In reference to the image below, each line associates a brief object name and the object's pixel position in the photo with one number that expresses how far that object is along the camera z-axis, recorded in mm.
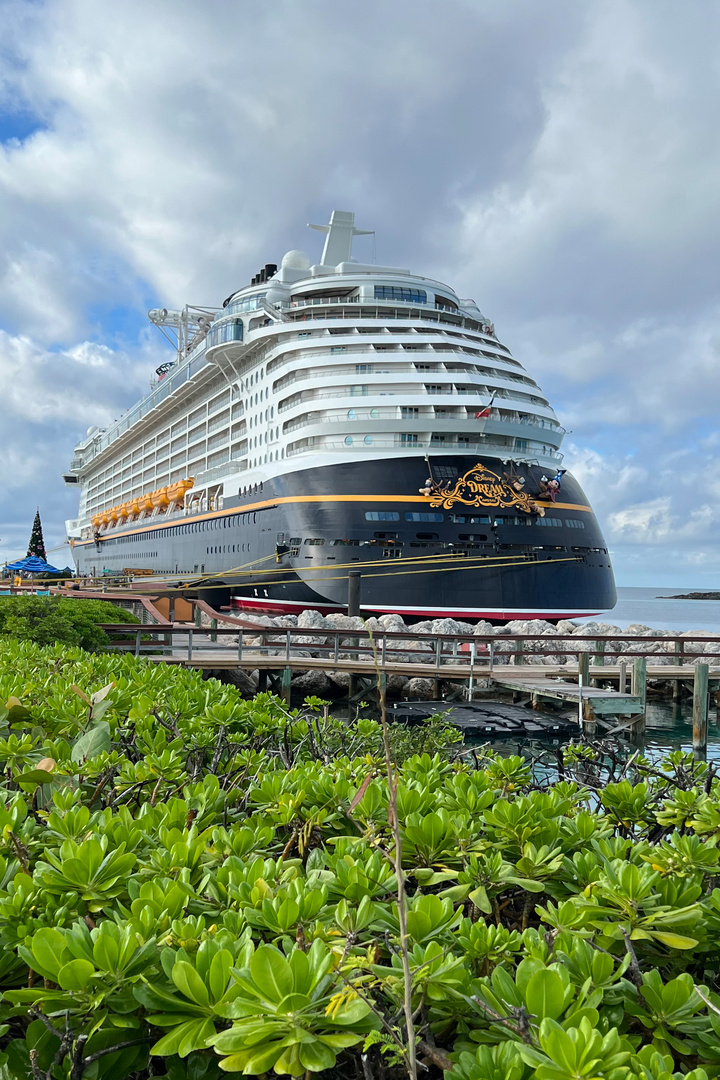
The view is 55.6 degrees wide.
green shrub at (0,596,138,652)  11844
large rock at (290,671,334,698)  17984
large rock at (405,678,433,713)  18016
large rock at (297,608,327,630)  23234
